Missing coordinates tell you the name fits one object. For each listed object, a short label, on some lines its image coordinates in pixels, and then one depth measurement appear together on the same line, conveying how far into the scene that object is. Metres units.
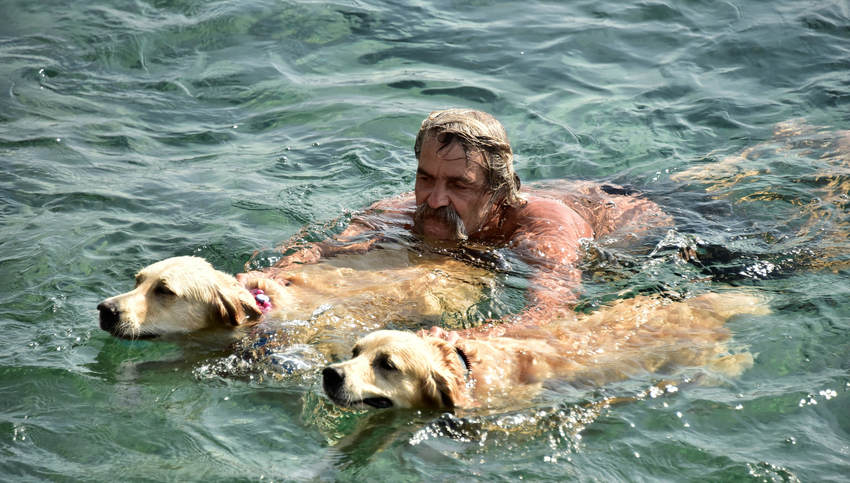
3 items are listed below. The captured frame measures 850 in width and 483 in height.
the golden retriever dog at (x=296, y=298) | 9.23
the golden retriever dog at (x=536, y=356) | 8.12
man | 10.65
